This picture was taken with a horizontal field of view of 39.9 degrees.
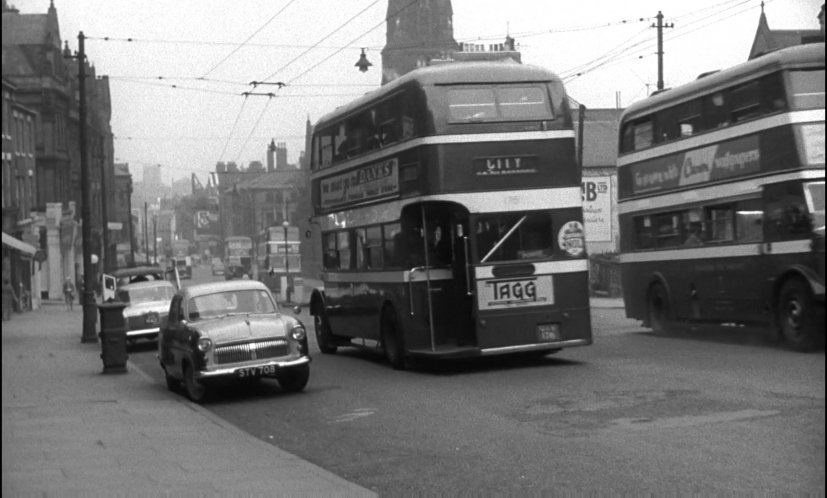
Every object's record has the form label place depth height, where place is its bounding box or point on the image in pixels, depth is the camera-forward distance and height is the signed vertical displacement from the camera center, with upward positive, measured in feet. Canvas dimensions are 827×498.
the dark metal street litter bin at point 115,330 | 53.31 -1.77
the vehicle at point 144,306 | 84.38 -0.90
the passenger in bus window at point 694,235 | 44.05 +1.19
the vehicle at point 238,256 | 203.21 +6.23
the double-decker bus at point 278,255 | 205.77 +5.95
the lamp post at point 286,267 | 171.28 +3.42
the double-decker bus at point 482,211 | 50.47 +2.95
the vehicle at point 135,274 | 93.81 +1.70
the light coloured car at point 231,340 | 46.78 -2.10
